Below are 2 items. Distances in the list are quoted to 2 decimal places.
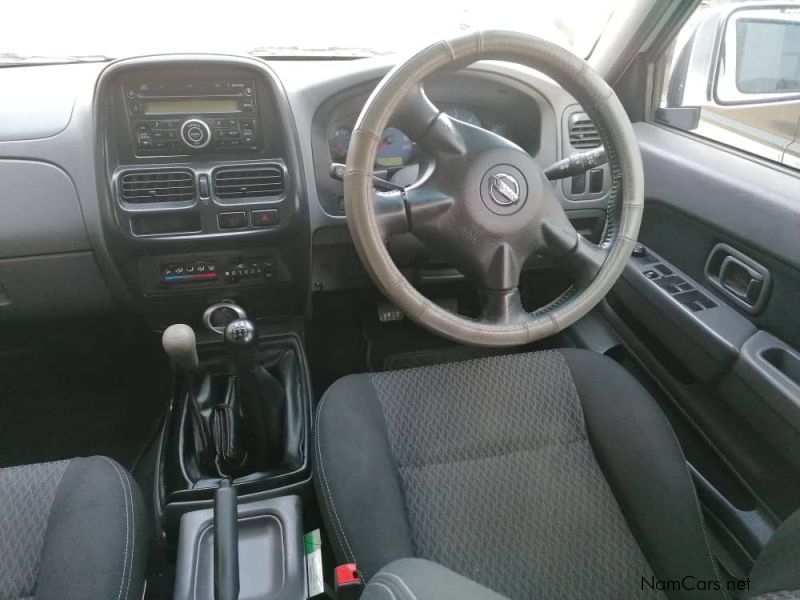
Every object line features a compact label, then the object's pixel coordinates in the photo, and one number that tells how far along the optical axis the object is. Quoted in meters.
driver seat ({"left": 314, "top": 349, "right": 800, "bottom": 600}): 0.96
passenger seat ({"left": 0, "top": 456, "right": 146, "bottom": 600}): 0.86
